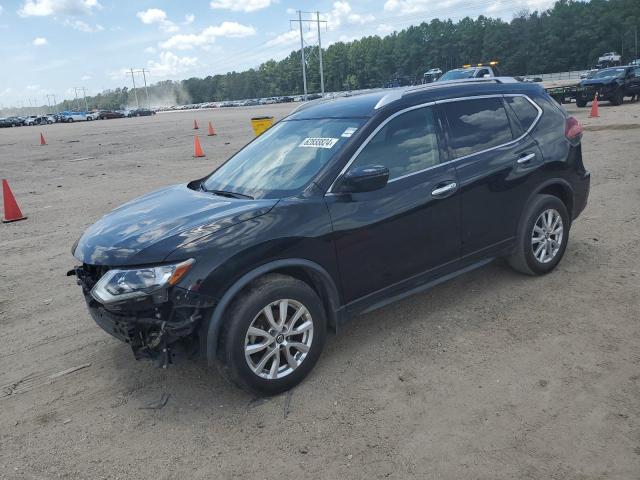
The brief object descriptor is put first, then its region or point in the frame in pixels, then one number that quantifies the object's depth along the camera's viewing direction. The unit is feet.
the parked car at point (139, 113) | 296.94
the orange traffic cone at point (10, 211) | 30.37
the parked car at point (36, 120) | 239.46
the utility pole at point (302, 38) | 295.36
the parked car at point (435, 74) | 140.46
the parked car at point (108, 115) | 271.61
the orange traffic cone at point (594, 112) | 63.72
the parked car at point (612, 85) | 75.00
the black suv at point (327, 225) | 10.52
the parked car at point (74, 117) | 257.14
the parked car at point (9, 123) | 234.79
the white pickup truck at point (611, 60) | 247.17
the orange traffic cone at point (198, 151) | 55.88
